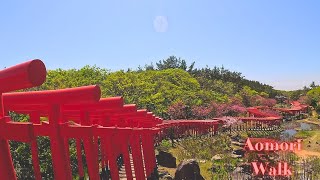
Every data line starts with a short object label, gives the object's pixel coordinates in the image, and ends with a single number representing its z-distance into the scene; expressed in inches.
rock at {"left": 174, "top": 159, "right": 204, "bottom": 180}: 425.1
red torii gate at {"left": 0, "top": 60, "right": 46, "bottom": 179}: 109.3
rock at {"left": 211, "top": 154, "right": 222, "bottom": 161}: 576.4
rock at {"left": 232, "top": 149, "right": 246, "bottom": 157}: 639.7
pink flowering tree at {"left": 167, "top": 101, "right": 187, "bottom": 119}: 1000.3
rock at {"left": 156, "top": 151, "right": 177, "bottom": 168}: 554.6
